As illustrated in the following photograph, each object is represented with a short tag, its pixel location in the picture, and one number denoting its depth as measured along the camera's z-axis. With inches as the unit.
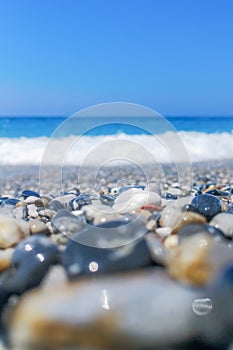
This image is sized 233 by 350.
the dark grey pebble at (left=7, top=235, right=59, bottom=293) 7.2
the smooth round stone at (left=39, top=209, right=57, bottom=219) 10.8
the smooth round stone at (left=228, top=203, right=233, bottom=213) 9.4
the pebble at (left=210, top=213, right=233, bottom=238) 7.8
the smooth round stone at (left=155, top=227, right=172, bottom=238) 7.8
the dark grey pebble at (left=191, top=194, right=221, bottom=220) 8.8
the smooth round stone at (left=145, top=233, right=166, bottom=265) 7.0
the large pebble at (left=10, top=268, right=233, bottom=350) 6.2
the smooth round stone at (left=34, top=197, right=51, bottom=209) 12.9
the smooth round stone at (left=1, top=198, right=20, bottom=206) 13.1
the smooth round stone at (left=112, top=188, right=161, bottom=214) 9.9
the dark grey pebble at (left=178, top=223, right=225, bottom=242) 7.6
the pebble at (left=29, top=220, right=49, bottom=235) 8.6
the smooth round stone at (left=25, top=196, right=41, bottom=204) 13.3
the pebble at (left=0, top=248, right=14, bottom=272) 7.7
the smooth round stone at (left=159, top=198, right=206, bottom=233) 8.2
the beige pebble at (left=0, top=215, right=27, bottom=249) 8.1
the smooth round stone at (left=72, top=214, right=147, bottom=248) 7.3
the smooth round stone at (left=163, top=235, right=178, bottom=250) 7.4
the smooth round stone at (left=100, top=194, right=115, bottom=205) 11.7
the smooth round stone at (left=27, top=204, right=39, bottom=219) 11.2
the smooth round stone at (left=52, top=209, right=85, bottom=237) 8.0
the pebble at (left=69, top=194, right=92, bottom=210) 11.0
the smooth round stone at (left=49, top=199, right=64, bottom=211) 11.8
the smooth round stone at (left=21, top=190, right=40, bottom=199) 14.6
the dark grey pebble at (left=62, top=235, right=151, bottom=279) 6.8
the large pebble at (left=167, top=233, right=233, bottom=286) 6.7
